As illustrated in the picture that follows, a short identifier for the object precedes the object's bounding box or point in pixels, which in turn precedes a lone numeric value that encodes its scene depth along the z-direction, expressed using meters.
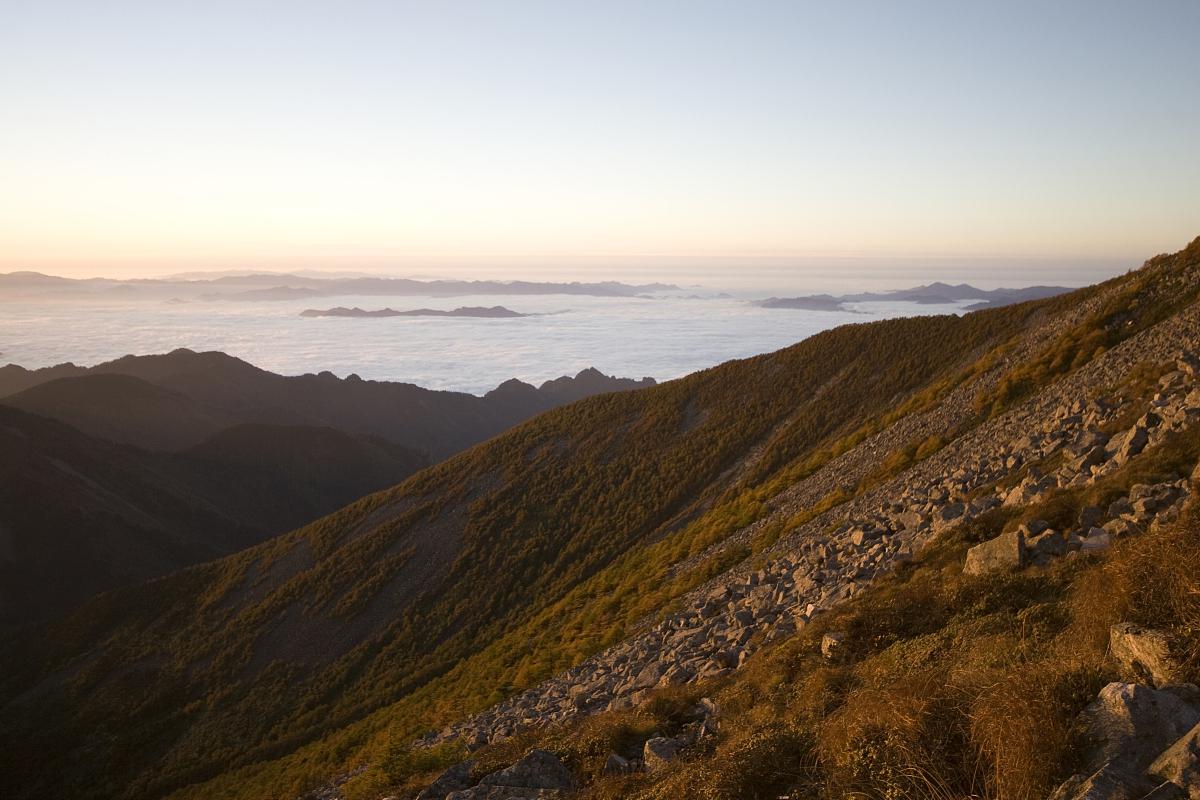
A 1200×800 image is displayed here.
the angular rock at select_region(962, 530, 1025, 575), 9.11
